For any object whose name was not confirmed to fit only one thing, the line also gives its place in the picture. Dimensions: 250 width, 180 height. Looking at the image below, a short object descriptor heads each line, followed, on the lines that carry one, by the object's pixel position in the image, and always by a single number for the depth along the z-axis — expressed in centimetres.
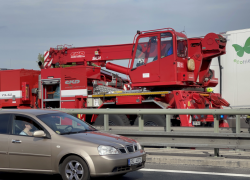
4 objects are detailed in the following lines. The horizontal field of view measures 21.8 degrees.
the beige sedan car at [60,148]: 1059
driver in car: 1167
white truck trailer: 2183
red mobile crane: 1943
